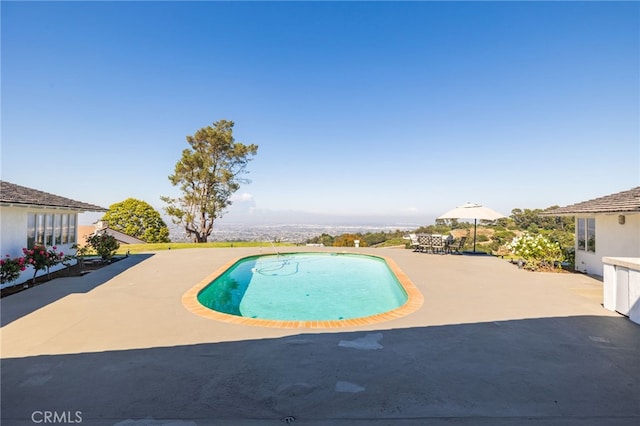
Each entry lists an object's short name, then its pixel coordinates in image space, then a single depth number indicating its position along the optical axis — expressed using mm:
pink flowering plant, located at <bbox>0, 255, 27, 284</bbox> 7301
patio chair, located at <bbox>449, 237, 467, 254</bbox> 15438
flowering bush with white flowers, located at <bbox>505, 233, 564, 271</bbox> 10742
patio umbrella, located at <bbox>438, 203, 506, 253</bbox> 14456
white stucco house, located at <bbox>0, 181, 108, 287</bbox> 8289
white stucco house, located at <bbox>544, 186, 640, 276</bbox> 8461
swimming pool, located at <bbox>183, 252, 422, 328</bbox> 6527
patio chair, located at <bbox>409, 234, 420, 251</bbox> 16469
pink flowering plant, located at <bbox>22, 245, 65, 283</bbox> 8391
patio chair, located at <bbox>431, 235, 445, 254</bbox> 15734
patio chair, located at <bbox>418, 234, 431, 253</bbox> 16016
